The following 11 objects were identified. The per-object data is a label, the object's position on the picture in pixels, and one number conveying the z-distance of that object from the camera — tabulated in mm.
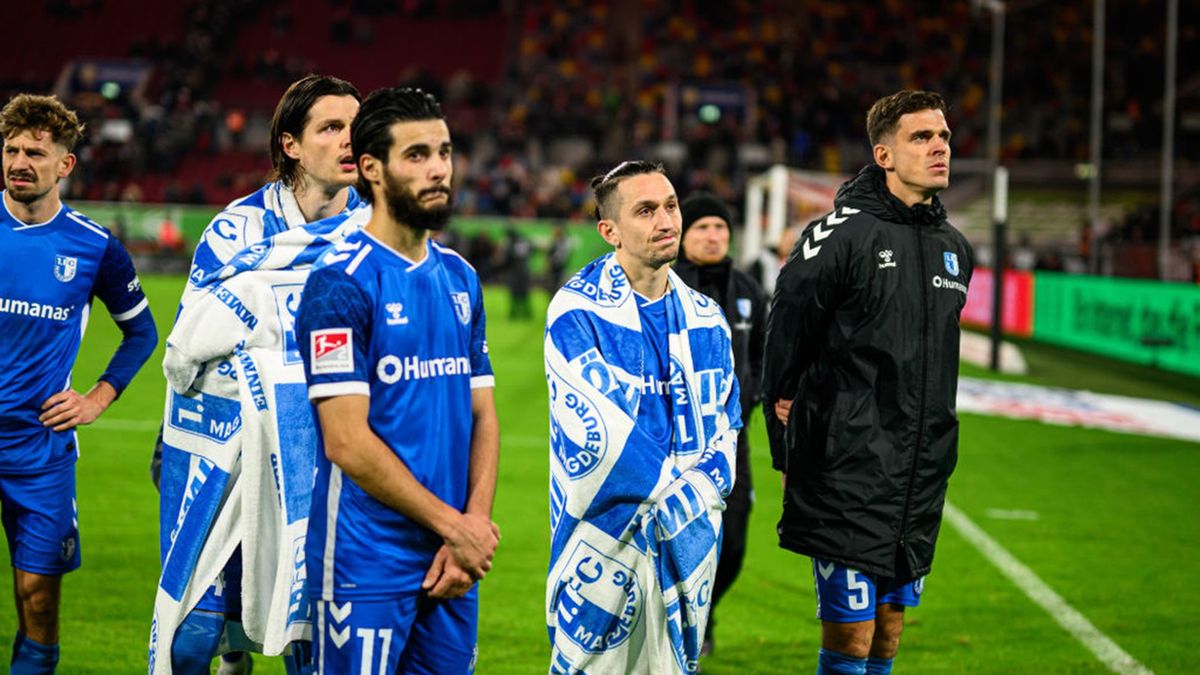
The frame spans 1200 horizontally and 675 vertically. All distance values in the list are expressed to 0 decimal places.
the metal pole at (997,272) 18391
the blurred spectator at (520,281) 28078
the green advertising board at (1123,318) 18125
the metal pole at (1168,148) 22208
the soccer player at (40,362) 5105
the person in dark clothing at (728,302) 6461
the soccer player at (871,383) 4816
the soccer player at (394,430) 3316
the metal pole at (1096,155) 25797
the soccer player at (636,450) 4262
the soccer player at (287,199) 4332
